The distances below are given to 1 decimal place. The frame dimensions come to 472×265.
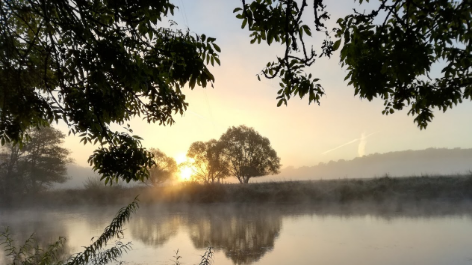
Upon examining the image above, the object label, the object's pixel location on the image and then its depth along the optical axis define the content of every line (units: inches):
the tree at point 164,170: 1154.0
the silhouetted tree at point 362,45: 86.4
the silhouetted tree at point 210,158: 1025.5
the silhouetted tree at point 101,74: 98.9
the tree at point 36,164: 847.7
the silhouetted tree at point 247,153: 1007.6
